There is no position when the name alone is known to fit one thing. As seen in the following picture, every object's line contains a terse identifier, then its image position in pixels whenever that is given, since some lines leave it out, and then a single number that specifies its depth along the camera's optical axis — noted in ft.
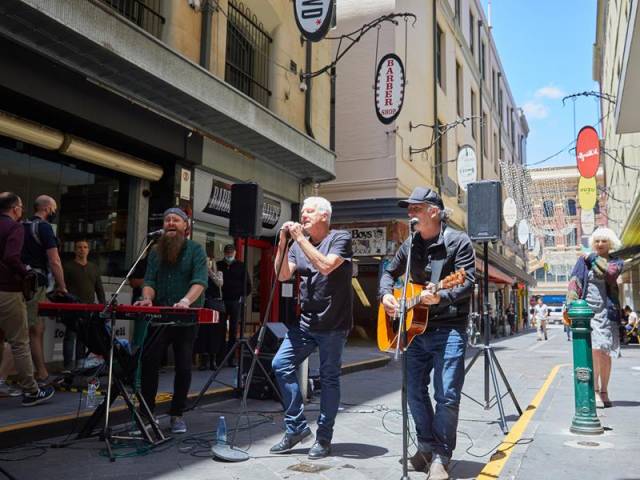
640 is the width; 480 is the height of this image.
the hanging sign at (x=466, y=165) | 63.52
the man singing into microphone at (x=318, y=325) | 14.01
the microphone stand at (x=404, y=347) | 11.31
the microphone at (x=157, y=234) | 15.52
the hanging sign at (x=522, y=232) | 94.84
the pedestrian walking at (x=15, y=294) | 16.26
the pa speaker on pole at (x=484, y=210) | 22.77
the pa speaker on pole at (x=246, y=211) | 24.58
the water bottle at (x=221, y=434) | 14.47
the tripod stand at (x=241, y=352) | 20.51
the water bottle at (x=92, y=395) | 16.79
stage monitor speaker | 23.27
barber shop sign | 50.39
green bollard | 17.28
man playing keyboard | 16.06
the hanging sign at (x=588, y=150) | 59.59
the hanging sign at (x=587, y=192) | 71.27
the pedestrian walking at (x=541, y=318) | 82.89
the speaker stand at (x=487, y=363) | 18.03
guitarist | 12.16
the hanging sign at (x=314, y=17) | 34.99
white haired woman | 20.59
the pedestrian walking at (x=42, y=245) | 19.24
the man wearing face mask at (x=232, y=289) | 31.86
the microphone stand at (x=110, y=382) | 13.89
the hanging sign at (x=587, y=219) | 87.40
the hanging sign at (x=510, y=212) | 79.87
